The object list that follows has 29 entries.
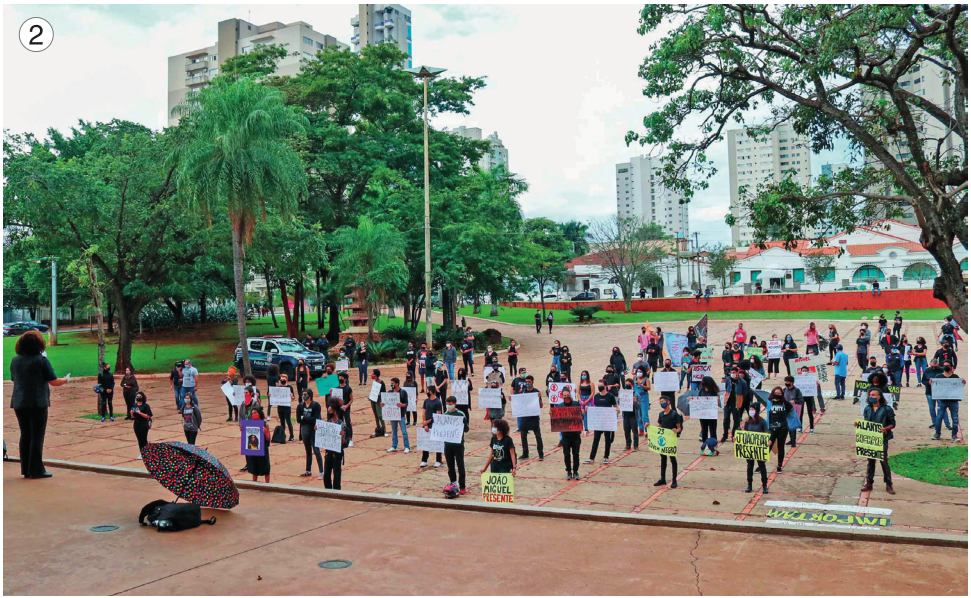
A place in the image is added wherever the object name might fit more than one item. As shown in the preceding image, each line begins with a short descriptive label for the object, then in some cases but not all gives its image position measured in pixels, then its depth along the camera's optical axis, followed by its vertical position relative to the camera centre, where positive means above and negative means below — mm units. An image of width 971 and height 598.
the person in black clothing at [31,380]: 9289 -747
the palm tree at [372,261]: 36500 +2708
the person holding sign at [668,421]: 13008 -2008
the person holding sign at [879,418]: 12076 -1853
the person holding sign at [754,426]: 12250 -1933
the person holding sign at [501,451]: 11773 -2191
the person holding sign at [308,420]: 13547 -1922
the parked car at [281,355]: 29984 -1583
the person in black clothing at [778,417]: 12884 -1920
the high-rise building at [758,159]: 170500 +36860
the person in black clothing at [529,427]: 15156 -2329
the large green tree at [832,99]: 12898 +4194
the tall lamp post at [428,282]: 31000 +1351
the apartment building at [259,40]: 102000 +38994
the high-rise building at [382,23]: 121000 +48265
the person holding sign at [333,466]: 12352 -2513
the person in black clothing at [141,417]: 14773 -1955
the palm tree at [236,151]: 22859 +5210
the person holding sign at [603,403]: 14500 -1792
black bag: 8773 -2356
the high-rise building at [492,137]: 166275 +41087
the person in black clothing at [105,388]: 21859 -2024
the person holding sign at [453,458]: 12578 -2466
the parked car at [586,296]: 91462 +1963
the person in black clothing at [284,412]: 17672 -2288
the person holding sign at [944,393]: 15250 -1822
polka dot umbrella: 9094 -1900
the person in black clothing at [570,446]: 13578 -2465
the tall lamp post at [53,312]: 47031 +545
